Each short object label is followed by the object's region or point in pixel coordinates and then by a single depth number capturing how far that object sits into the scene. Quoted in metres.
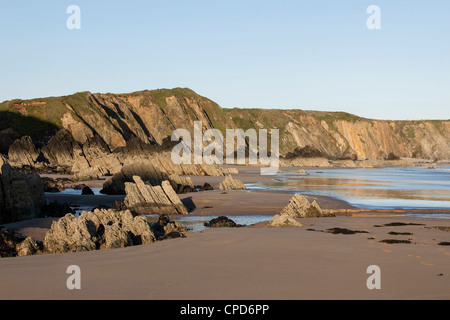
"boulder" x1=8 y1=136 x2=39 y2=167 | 63.94
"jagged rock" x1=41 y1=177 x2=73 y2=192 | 30.58
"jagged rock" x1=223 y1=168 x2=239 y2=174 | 56.61
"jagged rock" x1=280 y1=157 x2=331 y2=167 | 99.62
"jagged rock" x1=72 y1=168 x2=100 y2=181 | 41.64
